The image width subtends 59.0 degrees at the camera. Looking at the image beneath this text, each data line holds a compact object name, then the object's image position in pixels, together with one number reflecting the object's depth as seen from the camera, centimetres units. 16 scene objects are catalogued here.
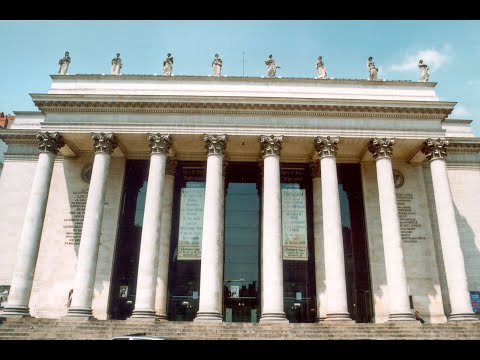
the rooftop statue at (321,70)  3269
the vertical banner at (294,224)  3012
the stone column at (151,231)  2508
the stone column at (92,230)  2517
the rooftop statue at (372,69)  3256
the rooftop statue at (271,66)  3281
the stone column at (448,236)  2598
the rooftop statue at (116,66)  3269
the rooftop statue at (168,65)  3281
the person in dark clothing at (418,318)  2780
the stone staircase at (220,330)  2234
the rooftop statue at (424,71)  3269
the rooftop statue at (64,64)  3266
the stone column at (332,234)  2527
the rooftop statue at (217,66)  3269
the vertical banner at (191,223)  3003
